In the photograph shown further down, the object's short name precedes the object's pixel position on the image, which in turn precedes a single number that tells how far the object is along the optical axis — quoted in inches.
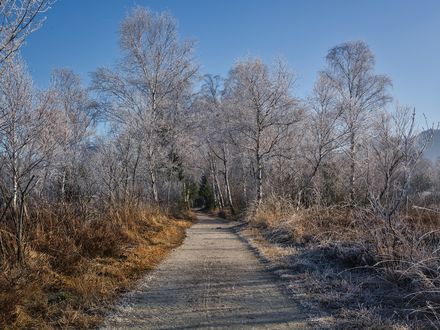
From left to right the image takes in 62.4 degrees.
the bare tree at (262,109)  790.5
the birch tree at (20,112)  431.5
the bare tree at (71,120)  788.6
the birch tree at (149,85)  795.4
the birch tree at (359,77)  954.1
